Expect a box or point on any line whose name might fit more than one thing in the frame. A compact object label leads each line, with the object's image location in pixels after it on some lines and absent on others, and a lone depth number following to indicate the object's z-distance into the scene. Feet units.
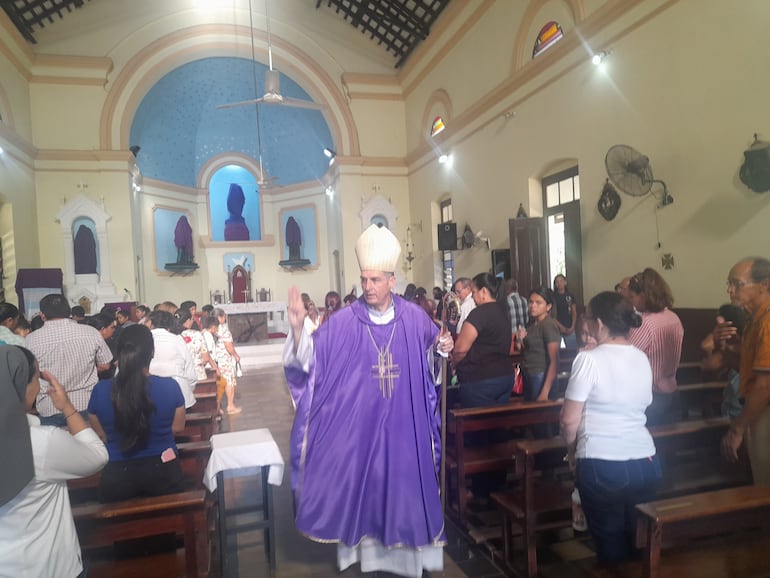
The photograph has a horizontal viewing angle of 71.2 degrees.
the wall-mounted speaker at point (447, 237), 36.88
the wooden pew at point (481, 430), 11.43
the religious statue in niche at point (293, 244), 55.93
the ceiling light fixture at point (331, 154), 47.27
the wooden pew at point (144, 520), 7.29
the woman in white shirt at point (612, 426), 7.16
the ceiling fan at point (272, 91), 24.77
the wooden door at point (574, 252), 25.34
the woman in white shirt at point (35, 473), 5.45
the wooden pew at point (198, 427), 12.96
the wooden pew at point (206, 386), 18.28
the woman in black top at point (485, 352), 11.92
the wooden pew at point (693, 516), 6.16
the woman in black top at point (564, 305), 24.26
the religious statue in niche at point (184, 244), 52.54
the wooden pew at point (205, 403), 15.66
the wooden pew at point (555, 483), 9.39
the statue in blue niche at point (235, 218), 57.67
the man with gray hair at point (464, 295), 17.98
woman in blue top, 8.47
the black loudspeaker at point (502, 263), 31.04
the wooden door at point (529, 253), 27.78
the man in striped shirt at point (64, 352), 12.52
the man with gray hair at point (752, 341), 8.14
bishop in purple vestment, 8.93
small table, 9.46
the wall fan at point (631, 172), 20.27
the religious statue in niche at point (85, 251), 41.63
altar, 45.62
